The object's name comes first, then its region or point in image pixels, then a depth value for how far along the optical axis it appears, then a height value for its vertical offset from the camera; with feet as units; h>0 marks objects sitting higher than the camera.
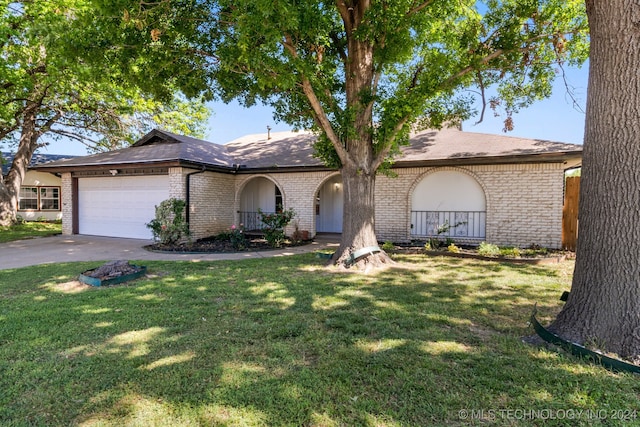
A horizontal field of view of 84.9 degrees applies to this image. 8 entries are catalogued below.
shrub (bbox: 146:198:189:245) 36.75 -2.13
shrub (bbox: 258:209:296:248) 38.17 -2.71
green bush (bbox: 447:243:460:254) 31.83 -4.15
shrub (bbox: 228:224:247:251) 36.50 -3.84
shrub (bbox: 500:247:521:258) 29.55 -4.13
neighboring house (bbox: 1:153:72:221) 73.87 +1.44
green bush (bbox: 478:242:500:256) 30.22 -3.98
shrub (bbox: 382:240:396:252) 34.88 -4.27
